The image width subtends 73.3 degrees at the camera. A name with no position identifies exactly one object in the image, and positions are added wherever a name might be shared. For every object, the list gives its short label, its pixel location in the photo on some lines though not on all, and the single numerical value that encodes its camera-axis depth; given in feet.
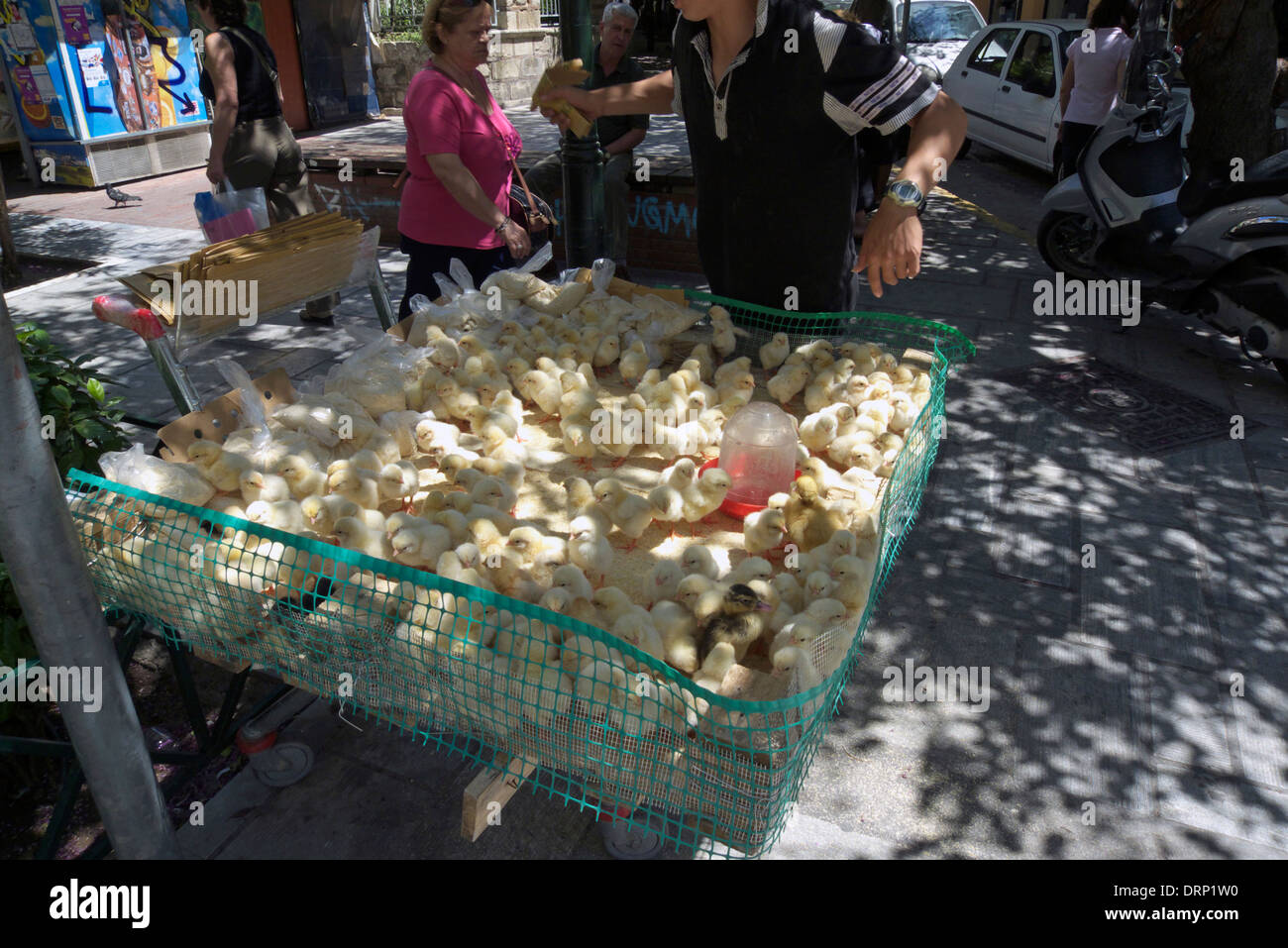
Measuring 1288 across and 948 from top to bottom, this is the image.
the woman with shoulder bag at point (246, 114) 18.94
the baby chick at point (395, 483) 8.11
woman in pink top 13.17
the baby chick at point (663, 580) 7.10
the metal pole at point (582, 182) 16.06
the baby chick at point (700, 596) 6.68
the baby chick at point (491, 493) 7.99
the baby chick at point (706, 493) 7.95
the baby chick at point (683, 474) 8.01
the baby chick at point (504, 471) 8.48
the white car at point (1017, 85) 36.76
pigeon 33.81
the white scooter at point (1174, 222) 18.62
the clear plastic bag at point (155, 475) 7.34
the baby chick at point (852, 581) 6.87
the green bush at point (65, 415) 9.02
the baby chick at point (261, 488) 7.63
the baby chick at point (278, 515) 7.21
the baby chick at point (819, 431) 9.18
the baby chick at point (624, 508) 7.84
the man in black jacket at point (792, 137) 9.12
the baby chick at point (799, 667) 5.85
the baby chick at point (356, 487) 7.88
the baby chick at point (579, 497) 8.06
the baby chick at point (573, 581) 6.83
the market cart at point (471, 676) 5.58
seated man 22.34
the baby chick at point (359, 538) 7.10
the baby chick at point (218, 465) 7.82
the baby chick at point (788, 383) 10.14
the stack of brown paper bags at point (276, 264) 9.48
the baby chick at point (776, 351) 10.65
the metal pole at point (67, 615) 5.52
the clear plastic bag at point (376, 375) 9.62
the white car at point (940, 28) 47.83
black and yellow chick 6.38
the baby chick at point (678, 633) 6.44
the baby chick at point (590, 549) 7.26
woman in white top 26.23
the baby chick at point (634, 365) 10.71
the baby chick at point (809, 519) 7.63
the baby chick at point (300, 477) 7.94
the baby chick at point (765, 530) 7.66
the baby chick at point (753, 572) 7.30
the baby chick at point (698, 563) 7.30
